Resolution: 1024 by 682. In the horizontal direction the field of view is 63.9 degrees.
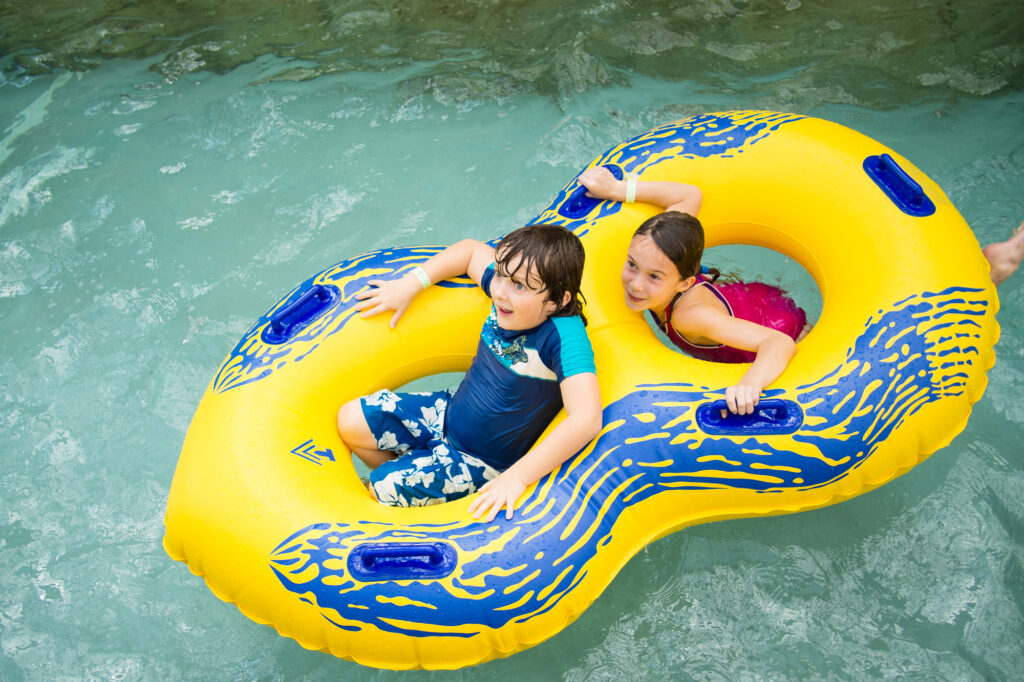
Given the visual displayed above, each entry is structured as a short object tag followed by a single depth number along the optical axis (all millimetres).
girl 2170
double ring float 1910
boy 2014
